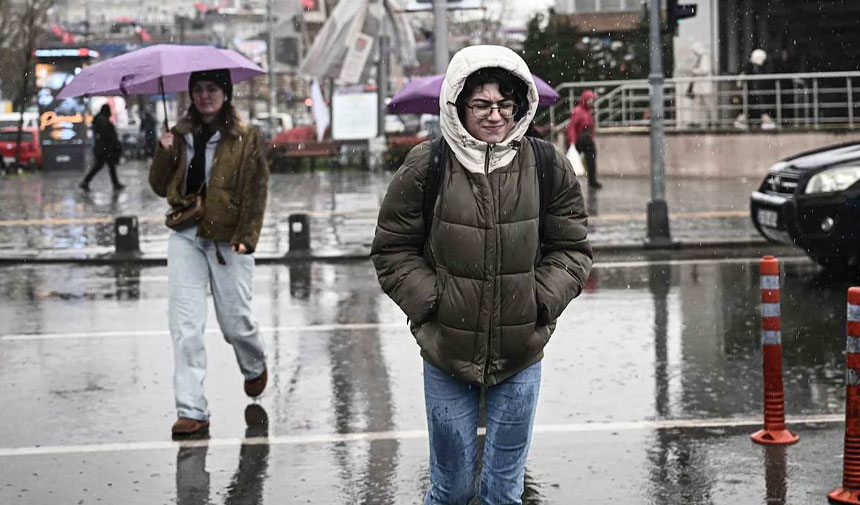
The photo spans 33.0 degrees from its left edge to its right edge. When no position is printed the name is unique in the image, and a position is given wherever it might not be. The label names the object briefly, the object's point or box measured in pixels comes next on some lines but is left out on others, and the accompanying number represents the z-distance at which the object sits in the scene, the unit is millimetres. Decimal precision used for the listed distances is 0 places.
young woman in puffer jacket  4504
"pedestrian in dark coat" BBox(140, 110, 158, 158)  41312
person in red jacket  24875
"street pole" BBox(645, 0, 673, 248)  16219
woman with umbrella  7457
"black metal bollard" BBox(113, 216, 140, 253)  15797
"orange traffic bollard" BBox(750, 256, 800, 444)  6926
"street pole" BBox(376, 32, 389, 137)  34281
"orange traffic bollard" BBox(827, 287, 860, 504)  5898
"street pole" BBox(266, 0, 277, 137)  41656
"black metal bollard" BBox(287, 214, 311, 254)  15664
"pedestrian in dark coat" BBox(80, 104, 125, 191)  27719
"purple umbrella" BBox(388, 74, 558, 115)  11297
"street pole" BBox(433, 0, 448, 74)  18203
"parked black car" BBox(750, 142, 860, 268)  12680
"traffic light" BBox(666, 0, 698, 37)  16156
